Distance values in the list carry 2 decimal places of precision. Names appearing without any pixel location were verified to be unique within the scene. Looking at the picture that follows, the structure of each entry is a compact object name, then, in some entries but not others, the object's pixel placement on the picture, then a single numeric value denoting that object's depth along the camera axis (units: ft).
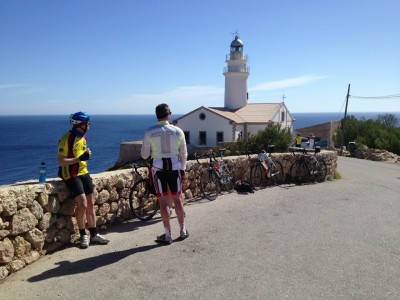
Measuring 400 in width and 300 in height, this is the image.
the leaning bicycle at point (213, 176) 28.43
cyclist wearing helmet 17.25
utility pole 115.65
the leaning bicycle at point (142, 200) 22.28
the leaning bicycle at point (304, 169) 36.40
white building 144.87
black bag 30.42
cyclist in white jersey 18.01
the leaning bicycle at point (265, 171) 32.96
